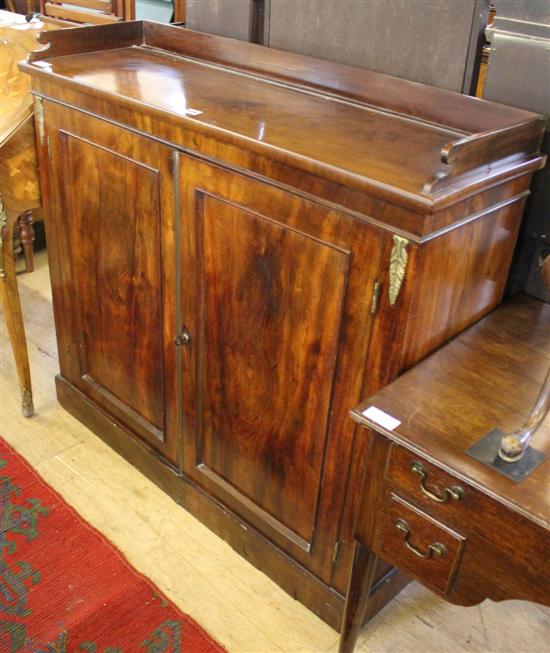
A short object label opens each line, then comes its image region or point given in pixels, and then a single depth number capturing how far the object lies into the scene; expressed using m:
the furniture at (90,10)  2.99
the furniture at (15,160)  2.01
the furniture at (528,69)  1.40
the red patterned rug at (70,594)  1.69
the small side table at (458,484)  1.13
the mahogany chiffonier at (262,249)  1.31
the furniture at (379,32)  1.53
